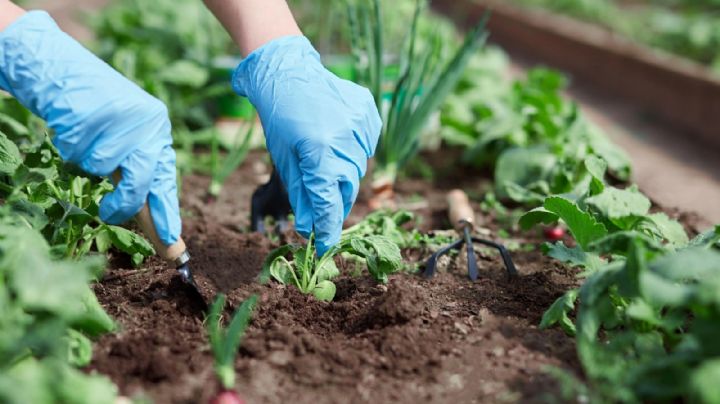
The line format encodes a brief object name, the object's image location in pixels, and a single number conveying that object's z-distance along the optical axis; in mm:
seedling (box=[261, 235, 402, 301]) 1967
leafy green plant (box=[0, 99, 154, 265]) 1809
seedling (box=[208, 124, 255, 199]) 2884
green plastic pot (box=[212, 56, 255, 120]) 3738
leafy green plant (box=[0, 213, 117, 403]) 1284
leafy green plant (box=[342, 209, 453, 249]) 2320
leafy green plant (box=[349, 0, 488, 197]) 2893
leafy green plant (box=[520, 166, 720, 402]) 1377
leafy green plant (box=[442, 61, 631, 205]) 2768
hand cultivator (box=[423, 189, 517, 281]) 2195
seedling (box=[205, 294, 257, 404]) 1460
